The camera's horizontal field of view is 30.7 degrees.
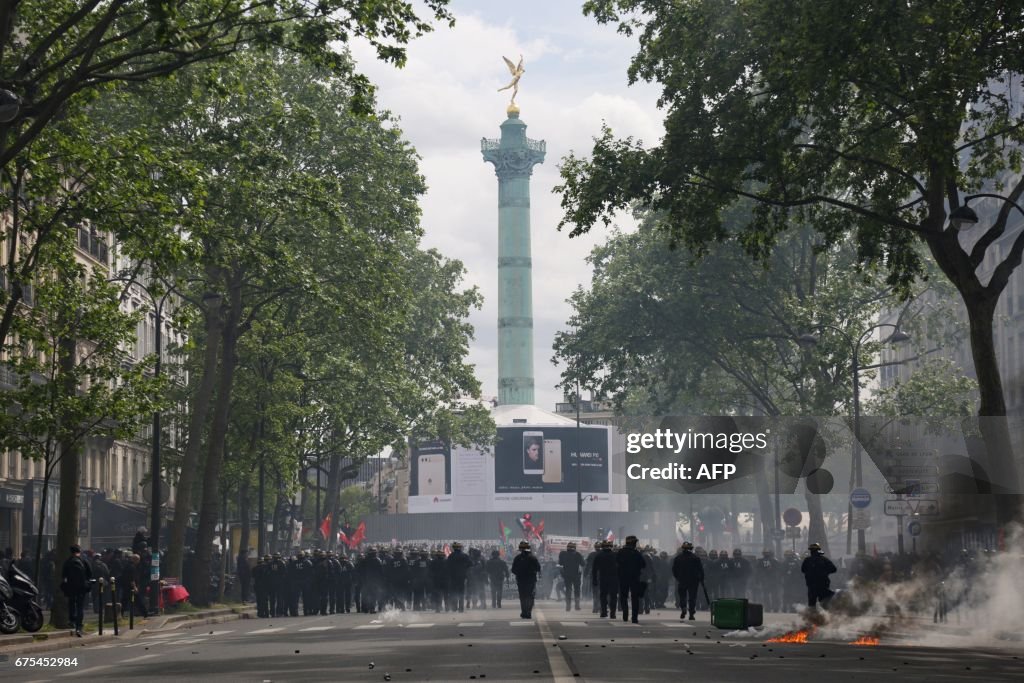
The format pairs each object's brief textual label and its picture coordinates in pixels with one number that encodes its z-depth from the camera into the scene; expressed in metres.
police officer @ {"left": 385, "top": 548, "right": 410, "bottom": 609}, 46.00
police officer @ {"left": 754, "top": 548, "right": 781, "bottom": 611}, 49.72
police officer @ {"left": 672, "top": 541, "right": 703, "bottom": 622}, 36.75
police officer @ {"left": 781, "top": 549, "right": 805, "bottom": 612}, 50.50
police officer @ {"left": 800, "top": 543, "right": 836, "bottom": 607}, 31.66
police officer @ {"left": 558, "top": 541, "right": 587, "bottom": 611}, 44.47
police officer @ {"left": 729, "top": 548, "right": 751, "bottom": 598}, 47.06
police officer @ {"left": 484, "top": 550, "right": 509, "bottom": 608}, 48.72
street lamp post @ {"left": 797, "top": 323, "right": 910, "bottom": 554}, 55.94
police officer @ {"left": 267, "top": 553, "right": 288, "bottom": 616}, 46.22
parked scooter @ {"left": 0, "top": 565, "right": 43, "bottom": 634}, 26.12
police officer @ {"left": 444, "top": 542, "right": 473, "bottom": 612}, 43.88
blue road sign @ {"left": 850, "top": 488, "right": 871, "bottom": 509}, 51.50
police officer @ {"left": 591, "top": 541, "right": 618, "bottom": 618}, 35.16
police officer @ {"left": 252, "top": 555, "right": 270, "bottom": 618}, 45.81
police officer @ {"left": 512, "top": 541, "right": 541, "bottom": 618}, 36.41
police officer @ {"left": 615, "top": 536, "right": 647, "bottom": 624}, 33.31
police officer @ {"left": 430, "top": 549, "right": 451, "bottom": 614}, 44.59
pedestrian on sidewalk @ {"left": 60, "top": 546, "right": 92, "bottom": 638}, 32.06
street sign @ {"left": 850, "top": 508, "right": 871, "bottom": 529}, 52.19
